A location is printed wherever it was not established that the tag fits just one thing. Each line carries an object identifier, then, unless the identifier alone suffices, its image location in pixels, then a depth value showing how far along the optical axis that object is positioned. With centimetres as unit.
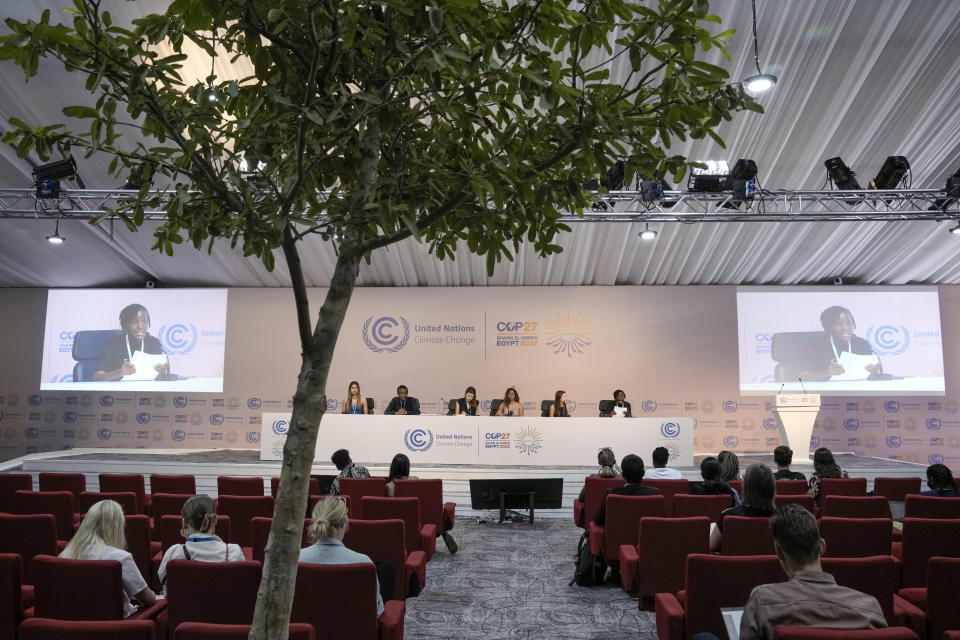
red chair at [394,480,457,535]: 558
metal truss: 925
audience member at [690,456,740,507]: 491
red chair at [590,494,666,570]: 457
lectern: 988
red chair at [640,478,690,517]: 565
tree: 150
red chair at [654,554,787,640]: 280
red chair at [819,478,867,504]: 545
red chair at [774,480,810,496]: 550
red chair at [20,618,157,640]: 205
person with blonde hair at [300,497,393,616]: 305
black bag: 495
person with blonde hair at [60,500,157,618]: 287
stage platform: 891
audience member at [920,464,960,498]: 492
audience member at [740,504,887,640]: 201
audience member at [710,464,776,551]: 367
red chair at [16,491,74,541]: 470
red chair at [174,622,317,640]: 200
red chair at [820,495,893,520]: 457
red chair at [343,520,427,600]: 376
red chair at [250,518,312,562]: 366
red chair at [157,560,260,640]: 263
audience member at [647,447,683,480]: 609
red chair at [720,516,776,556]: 353
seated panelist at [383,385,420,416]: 1032
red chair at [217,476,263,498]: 568
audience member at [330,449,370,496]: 591
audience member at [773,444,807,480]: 596
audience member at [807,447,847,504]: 573
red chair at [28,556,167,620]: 264
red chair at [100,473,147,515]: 567
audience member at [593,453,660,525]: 493
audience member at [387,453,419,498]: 586
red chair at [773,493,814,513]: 463
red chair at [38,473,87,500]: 573
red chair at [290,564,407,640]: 274
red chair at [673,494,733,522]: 454
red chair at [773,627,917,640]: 183
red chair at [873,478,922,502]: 578
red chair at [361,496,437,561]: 451
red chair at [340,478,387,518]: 552
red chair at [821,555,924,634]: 282
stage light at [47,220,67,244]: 1056
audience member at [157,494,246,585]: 314
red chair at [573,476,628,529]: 571
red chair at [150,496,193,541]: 493
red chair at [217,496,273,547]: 477
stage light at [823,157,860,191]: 891
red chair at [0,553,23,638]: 270
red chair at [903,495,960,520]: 441
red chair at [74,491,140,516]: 488
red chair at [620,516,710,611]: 383
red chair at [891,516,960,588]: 356
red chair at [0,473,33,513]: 505
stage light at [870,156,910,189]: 867
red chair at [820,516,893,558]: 371
